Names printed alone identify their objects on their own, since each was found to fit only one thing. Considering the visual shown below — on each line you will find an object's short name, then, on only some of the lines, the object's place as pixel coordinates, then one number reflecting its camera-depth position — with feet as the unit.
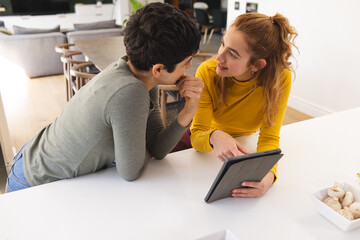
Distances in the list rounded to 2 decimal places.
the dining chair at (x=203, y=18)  23.53
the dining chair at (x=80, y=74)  7.98
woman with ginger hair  3.90
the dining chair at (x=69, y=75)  10.14
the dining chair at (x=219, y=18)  22.11
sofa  14.93
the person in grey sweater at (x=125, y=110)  2.99
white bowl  2.77
